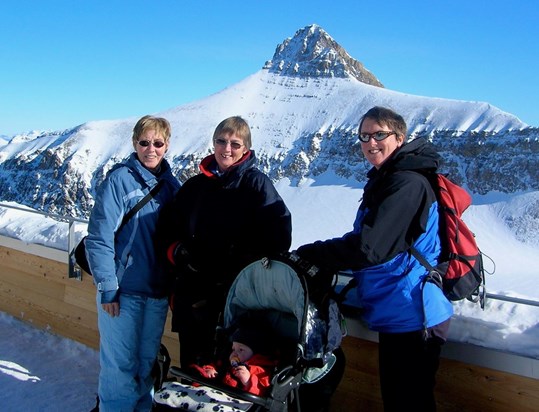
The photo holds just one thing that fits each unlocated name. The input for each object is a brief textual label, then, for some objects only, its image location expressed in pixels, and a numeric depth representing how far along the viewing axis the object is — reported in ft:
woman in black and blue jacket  6.23
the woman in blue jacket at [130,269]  8.33
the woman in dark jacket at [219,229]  8.01
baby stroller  5.71
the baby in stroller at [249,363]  6.14
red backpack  6.64
